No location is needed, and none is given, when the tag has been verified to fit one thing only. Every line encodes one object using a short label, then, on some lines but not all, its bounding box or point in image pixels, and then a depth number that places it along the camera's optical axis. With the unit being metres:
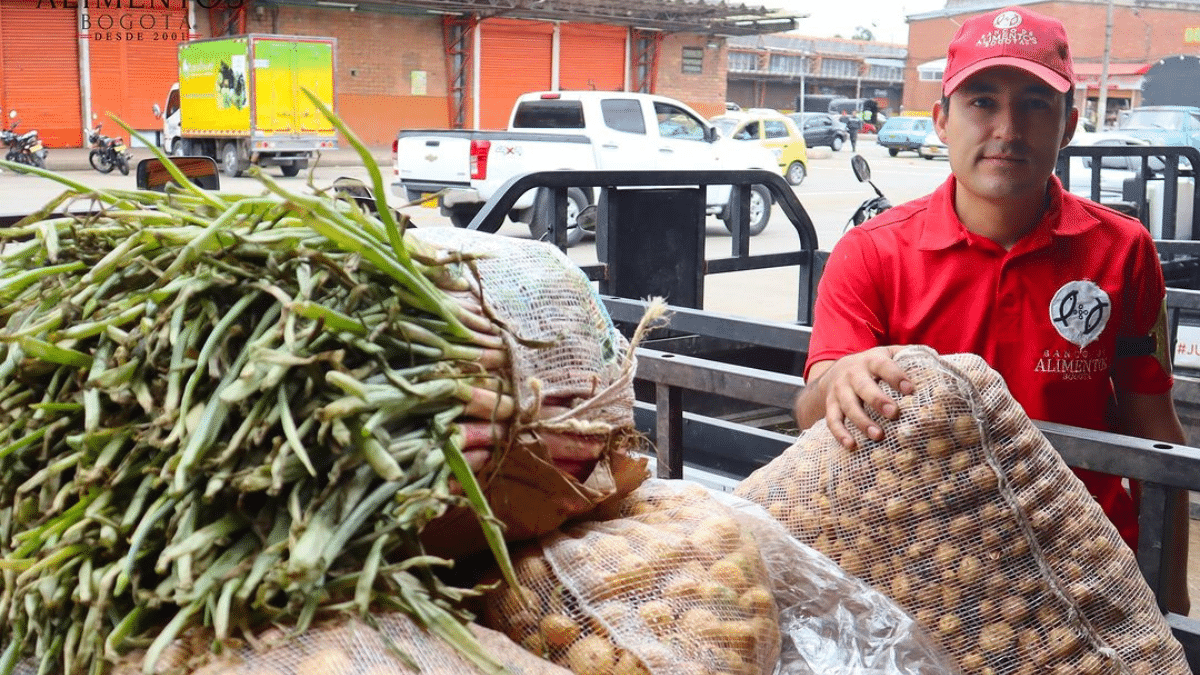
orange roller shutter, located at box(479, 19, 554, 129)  38.19
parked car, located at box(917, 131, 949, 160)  44.69
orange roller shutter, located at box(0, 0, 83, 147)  30.78
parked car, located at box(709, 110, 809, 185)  28.06
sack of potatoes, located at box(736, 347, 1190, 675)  1.73
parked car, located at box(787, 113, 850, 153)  46.62
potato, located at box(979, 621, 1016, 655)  1.77
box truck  26.58
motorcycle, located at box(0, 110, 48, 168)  26.31
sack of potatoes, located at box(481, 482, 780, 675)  1.46
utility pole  46.38
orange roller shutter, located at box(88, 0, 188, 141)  32.00
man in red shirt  2.42
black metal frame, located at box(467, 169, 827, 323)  4.58
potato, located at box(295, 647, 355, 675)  1.21
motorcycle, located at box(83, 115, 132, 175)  26.98
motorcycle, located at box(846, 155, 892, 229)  7.92
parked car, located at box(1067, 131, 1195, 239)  7.89
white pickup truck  14.65
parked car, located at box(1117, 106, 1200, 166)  19.19
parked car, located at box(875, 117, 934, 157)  44.34
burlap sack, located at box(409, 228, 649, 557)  1.43
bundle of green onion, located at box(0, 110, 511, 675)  1.22
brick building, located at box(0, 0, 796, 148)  31.39
